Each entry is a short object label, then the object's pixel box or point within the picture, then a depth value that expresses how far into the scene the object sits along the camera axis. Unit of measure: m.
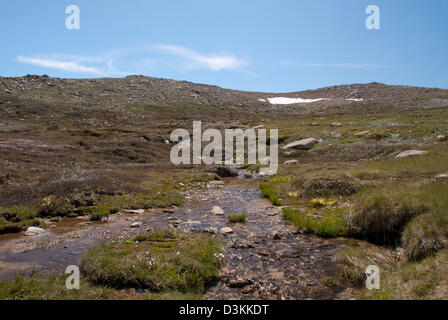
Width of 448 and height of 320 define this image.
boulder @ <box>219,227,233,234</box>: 11.52
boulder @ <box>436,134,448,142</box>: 29.85
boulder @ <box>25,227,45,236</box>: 11.19
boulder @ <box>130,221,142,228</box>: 12.34
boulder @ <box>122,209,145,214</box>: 14.73
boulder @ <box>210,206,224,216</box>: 14.54
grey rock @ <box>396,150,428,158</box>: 23.45
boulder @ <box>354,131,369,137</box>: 38.75
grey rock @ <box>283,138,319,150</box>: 37.06
